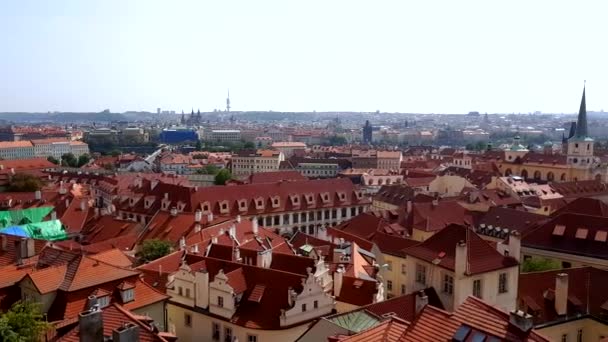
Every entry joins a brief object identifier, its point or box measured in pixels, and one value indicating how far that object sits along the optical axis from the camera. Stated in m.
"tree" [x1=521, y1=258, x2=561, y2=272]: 43.07
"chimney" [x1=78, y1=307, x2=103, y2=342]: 18.25
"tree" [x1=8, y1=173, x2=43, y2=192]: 84.56
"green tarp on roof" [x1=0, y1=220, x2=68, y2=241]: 50.50
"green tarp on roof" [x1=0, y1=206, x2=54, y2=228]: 58.34
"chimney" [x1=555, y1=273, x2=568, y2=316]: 33.25
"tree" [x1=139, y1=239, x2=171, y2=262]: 44.84
